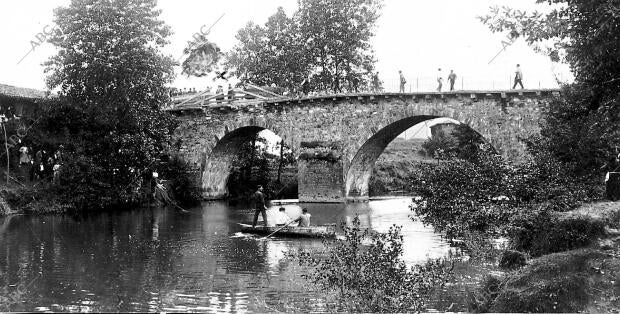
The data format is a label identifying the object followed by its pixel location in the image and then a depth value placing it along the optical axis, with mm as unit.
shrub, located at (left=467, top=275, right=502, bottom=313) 9516
